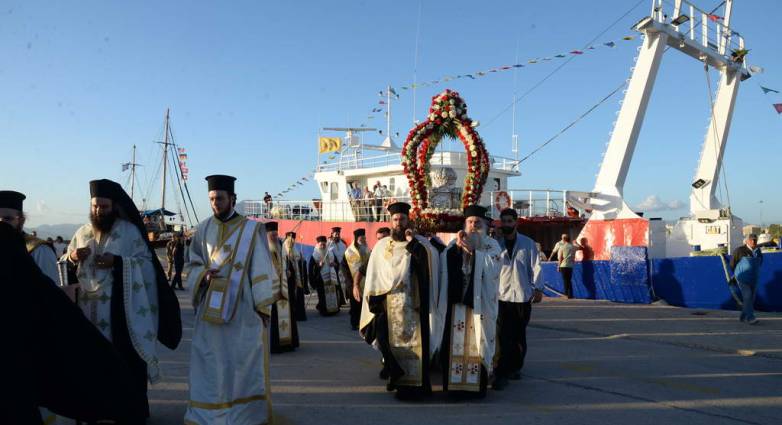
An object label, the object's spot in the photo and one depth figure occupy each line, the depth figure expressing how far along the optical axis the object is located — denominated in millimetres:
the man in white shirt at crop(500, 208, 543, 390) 6286
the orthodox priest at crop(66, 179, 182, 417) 4738
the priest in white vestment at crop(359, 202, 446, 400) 5430
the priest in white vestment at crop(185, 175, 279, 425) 4449
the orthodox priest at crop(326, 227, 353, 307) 12328
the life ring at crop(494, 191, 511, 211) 16609
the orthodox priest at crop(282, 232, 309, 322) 10474
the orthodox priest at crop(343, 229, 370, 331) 10109
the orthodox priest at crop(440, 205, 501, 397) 5453
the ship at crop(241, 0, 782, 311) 11914
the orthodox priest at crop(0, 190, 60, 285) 4297
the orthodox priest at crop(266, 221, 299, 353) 7867
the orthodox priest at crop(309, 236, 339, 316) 11977
